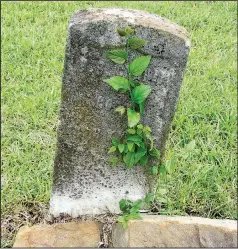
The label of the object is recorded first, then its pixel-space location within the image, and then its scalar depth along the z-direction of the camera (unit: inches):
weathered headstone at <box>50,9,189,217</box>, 67.0
